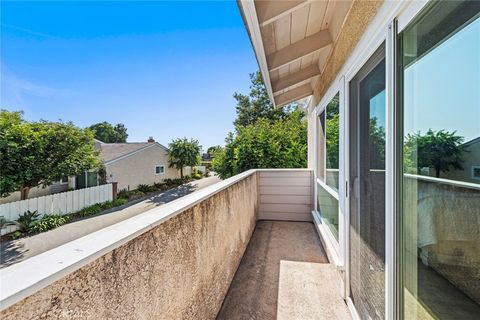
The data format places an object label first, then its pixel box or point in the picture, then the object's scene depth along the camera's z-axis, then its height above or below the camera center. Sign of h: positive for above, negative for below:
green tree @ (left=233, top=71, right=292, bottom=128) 21.22 +5.31
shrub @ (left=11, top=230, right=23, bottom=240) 7.42 -2.26
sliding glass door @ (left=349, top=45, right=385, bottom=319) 1.52 -0.20
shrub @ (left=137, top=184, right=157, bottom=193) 15.48 -1.69
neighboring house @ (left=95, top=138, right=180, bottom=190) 13.74 -0.02
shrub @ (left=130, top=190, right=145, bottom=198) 13.93 -1.86
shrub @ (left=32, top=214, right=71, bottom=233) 7.95 -2.10
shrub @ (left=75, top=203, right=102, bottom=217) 9.91 -2.05
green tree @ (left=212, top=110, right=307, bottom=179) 5.98 +0.30
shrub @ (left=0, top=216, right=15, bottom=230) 7.43 -1.89
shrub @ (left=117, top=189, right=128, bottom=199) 13.02 -1.77
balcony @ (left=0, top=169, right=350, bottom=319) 0.64 -0.56
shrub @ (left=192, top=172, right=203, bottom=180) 22.59 -1.31
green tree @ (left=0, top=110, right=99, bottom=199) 7.87 +0.41
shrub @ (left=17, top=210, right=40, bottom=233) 7.75 -1.93
